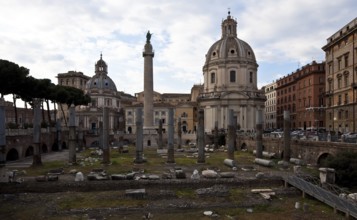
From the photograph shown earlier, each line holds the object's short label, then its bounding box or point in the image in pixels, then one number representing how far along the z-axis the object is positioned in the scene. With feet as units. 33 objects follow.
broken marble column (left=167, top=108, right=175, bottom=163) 109.62
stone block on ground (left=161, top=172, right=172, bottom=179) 77.63
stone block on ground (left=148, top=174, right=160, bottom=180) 75.76
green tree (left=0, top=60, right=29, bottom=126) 135.59
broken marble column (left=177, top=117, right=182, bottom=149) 180.08
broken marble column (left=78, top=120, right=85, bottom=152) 174.20
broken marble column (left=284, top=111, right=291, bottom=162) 106.73
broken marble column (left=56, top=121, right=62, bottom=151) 167.12
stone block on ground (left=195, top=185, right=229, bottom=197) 67.46
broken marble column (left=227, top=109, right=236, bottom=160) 110.11
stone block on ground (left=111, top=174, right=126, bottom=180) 75.00
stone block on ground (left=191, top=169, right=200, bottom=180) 76.71
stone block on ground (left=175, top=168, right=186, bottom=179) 77.20
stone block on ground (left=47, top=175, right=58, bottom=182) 73.34
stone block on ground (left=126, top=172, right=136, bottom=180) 75.56
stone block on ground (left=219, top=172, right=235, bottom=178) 78.79
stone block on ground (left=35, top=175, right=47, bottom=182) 73.07
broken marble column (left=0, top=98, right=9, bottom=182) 88.69
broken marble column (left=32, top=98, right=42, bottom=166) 100.17
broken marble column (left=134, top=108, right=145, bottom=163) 106.83
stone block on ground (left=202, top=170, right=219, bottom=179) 77.92
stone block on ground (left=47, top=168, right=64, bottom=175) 85.17
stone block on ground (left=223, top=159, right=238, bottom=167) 100.16
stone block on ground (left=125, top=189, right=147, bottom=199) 65.72
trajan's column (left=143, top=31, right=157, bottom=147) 162.50
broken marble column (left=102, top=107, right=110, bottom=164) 104.62
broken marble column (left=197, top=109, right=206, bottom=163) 109.90
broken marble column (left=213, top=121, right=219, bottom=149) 180.55
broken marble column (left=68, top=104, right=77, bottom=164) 105.81
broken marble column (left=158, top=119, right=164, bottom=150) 155.56
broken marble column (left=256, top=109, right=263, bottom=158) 121.49
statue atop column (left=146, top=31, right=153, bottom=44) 165.87
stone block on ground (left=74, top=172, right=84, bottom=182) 74.05
